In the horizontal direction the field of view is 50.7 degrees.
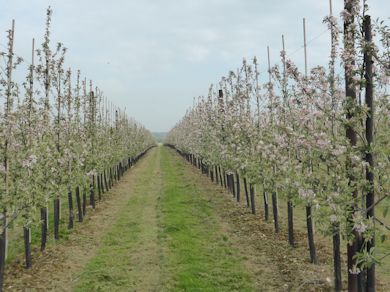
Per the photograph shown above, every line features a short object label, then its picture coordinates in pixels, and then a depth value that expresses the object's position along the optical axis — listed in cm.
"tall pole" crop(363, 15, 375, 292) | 618
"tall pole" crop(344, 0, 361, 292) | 629
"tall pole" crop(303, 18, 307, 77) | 1331
